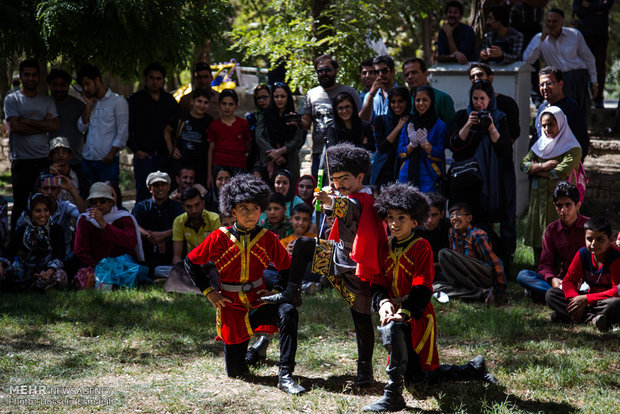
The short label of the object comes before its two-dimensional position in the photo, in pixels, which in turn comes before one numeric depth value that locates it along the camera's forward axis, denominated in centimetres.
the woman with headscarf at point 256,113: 863
